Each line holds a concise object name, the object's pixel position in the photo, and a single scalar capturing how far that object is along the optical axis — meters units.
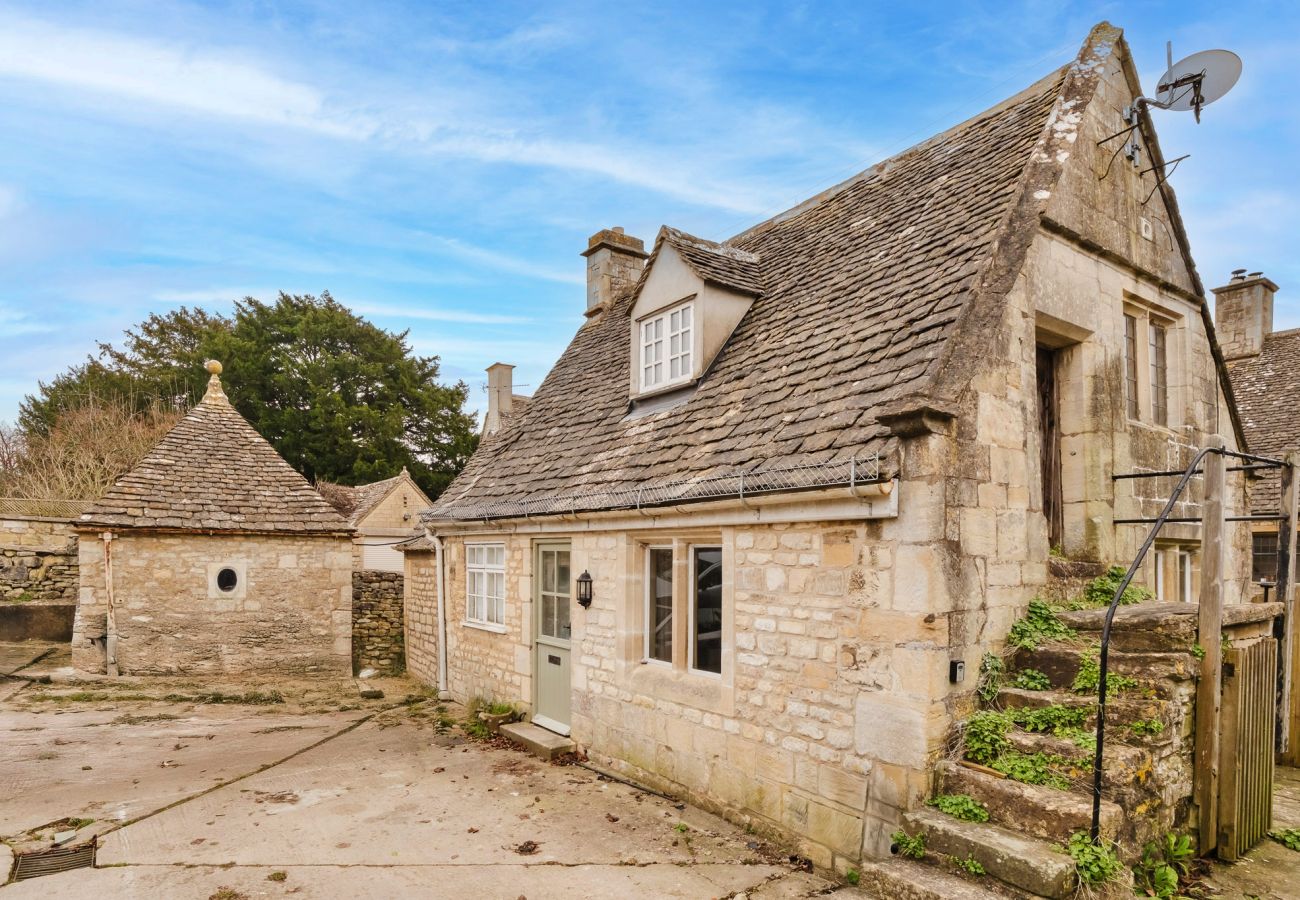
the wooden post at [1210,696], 5.80
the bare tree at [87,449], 25.77
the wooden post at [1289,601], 7.23
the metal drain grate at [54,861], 5.84
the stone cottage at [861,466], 5.71
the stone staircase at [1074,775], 4.62
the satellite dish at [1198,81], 7.07
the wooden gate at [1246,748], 5.87
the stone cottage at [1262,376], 16.05
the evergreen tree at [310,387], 34.62
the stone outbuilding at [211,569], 13.50
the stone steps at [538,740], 9.16
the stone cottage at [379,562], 16.19
